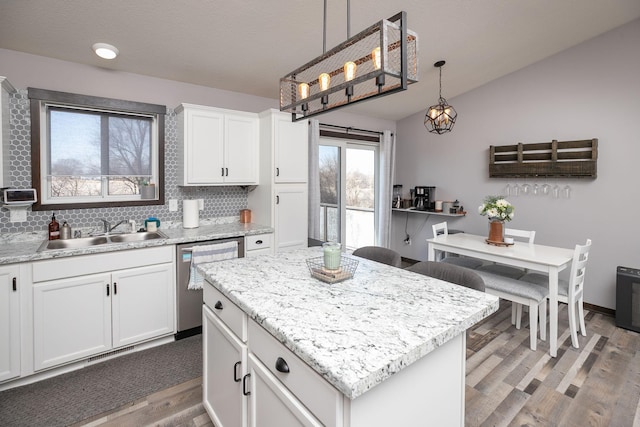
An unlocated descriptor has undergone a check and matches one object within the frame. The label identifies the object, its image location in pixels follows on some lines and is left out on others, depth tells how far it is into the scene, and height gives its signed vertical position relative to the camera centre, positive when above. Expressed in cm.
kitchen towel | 281 -45
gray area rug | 197 -125
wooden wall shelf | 354 +56
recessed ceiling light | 248 +119
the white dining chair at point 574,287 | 270 -70
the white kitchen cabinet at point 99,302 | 225 -75
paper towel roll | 327 -9
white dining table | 266 -44
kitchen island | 93 -44
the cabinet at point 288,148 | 337 +61
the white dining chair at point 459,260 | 351 -61
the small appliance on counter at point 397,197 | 537 +14
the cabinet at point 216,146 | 310 +59
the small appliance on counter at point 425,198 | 505 +12
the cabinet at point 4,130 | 225 +53
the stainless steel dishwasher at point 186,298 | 279 -83
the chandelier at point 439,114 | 353 +101
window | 271 +48
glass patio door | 462 +22
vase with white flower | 324 -9
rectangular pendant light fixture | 122 +60
